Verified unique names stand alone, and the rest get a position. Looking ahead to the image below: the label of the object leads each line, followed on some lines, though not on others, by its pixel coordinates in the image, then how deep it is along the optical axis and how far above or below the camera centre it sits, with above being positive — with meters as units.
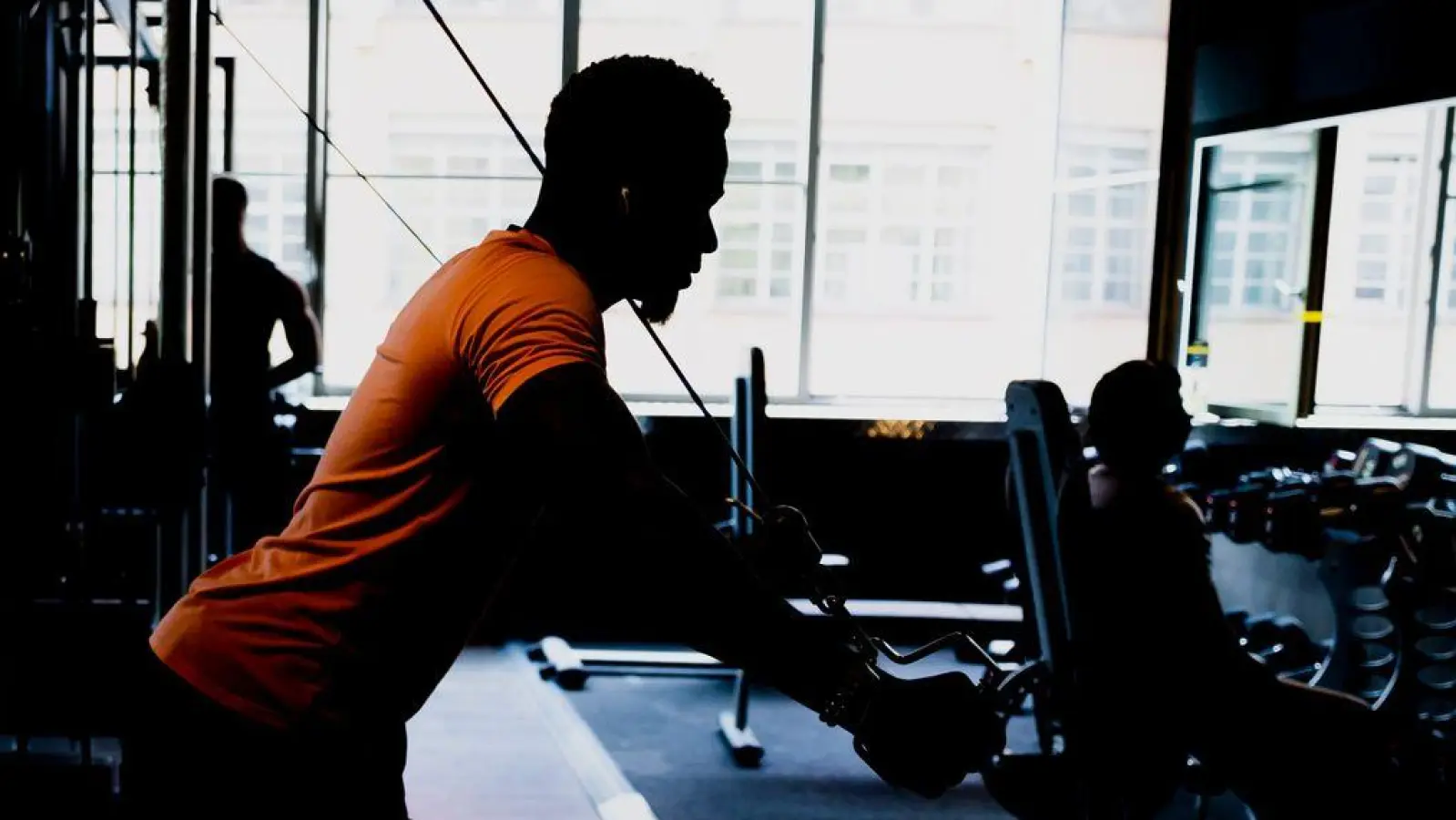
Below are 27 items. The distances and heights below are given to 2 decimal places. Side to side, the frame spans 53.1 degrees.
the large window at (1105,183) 5.59 +0.39
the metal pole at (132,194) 2.94 +0.09
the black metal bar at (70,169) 3.06 +0.14
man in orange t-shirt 1.17 -0.23
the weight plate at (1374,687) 4.18 -1.15
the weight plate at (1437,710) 3.93 -1.18
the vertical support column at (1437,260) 6.23 +0.16
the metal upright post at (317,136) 5.61 +0.42
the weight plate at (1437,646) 4.70 -1.12
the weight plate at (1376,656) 4.16 -1.09
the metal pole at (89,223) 3.10 +0.03
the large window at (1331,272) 4.92 +0.08
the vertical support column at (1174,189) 3.84 +0.26
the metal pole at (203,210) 2.83 +0.06
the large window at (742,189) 5.86 +0.32
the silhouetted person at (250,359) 4.43 -0.36
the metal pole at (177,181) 2.67 +0.11
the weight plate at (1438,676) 4.29 -1.16
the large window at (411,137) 5.68 +0.45
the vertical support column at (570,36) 5.72 +0.87
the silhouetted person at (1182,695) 2.53 -0.72
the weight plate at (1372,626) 4.63 -1.08
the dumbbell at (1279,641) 4.01 -0.96
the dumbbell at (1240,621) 4.04 -0.93
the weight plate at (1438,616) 4.31 -0.95
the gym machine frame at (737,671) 3.97 -1.15
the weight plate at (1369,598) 4.36 -0.93
